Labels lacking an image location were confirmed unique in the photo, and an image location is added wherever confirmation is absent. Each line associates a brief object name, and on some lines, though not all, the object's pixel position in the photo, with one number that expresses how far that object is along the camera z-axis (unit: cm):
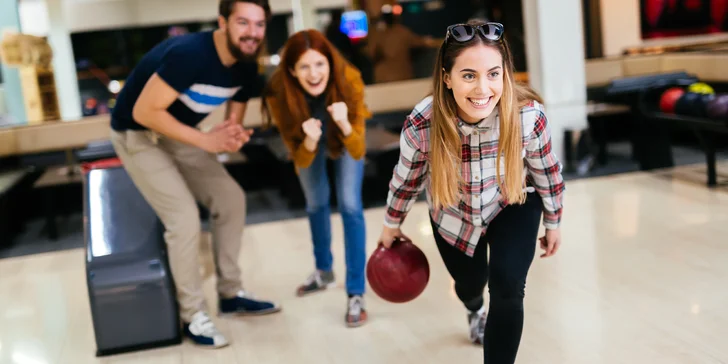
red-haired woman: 392
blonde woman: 257
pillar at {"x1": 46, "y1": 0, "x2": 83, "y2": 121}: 1106
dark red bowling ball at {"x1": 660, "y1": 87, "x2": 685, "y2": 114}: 664
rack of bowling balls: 595
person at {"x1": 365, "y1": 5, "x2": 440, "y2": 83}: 1079
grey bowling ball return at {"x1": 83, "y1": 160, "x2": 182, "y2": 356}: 387
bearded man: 369
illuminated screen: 1179
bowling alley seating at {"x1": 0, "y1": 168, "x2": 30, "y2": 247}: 693
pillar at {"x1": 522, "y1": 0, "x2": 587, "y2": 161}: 754
